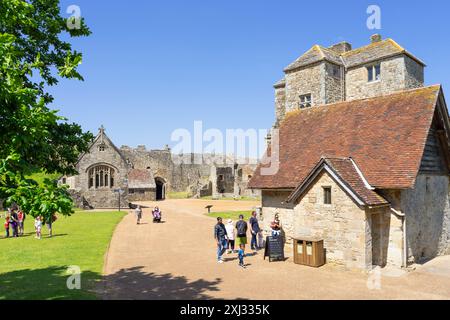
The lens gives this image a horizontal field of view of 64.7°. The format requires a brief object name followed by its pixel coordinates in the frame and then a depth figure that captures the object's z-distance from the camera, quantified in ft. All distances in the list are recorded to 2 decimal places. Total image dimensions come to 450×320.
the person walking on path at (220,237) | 47.37
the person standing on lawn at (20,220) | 71.87
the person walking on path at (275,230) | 50.89
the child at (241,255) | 45.37
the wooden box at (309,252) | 45.75
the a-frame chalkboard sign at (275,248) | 48.60
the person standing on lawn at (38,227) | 65.66
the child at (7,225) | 69.00
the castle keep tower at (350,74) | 96.73
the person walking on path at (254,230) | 55.51
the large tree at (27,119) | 20.98
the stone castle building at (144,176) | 134.64
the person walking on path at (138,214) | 89.46
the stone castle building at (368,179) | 45.44
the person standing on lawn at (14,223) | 68.85
